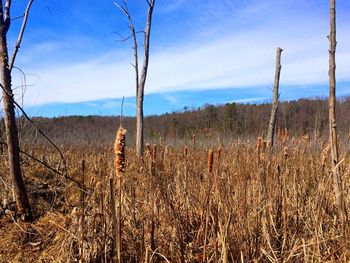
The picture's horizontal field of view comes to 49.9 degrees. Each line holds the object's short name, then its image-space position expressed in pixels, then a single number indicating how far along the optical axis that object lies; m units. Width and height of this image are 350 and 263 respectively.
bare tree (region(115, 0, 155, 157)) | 10.30
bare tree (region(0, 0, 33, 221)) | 3.54
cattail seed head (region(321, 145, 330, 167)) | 2.84
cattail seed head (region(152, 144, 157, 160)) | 2.99
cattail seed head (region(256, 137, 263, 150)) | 3.18
